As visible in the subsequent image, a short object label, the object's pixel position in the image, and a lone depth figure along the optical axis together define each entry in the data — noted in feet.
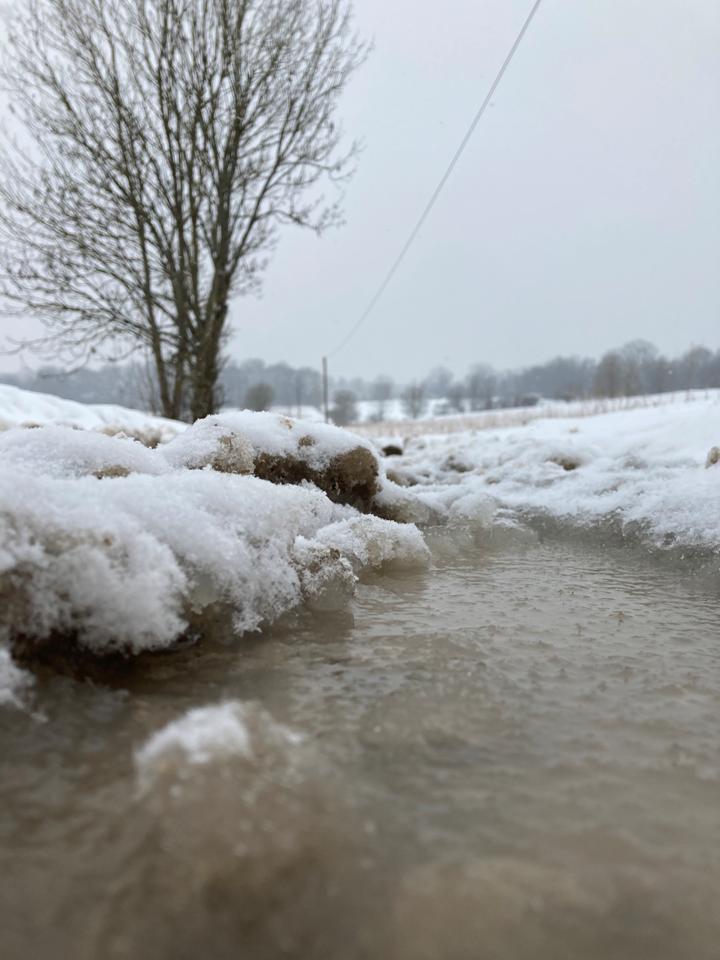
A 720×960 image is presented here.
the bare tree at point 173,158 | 22.53
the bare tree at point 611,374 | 168.76
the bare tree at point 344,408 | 202.08
